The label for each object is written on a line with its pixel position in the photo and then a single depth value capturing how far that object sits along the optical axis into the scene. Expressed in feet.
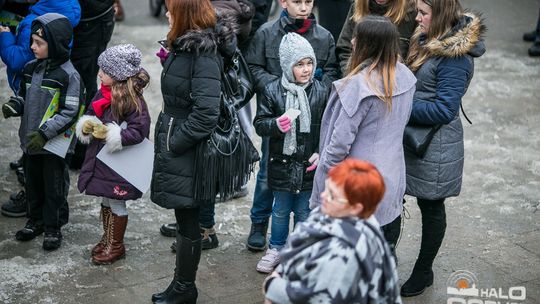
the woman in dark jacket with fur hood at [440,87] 18.19
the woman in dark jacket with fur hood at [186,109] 17.35
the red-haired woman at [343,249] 12.78
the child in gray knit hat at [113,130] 19.76
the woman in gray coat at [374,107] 16.80
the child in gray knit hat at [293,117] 19.08
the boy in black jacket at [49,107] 20.53
